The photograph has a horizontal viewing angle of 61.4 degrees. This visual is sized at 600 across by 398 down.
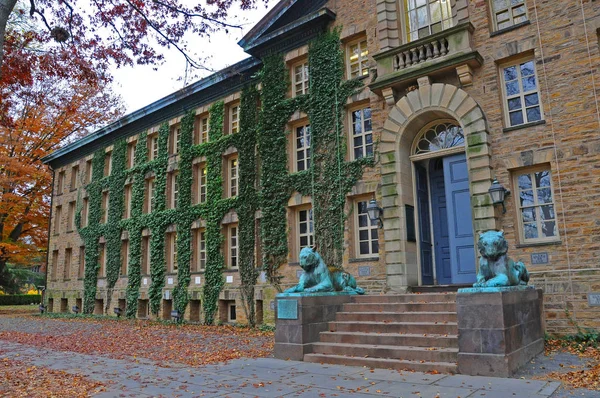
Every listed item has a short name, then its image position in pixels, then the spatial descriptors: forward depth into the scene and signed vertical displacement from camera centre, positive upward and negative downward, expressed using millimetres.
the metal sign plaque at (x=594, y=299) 10477 -313
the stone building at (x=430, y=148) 11211 +3773
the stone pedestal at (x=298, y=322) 9469 -591
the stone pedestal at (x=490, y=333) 7402 -687
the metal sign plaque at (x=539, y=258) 11194 +593
